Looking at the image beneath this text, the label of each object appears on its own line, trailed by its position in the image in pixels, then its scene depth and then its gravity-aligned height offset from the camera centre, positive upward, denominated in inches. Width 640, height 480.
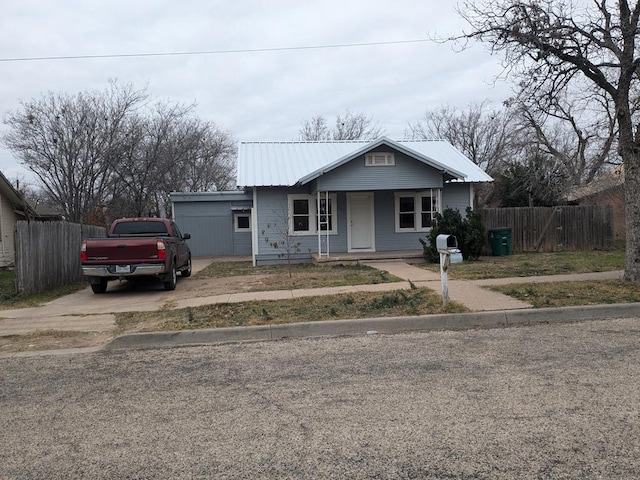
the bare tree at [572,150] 1307.8 +222.3
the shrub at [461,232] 647.8 -0.5
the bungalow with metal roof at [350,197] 691.4 +53.5
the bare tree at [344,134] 1643.9 +326.7
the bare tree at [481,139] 1528.1 +285.2
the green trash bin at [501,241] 738.2 -15.1
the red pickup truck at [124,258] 447.2 -17.1
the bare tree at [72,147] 927.7 +172.0
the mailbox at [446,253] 326.0 -13.7
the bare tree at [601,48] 384.2 +139.9
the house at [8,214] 784.9 +44.9
